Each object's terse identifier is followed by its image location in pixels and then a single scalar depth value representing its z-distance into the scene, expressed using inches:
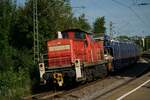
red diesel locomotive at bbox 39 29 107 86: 811.4
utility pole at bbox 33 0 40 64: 1039.0
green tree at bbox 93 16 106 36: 3345.5
